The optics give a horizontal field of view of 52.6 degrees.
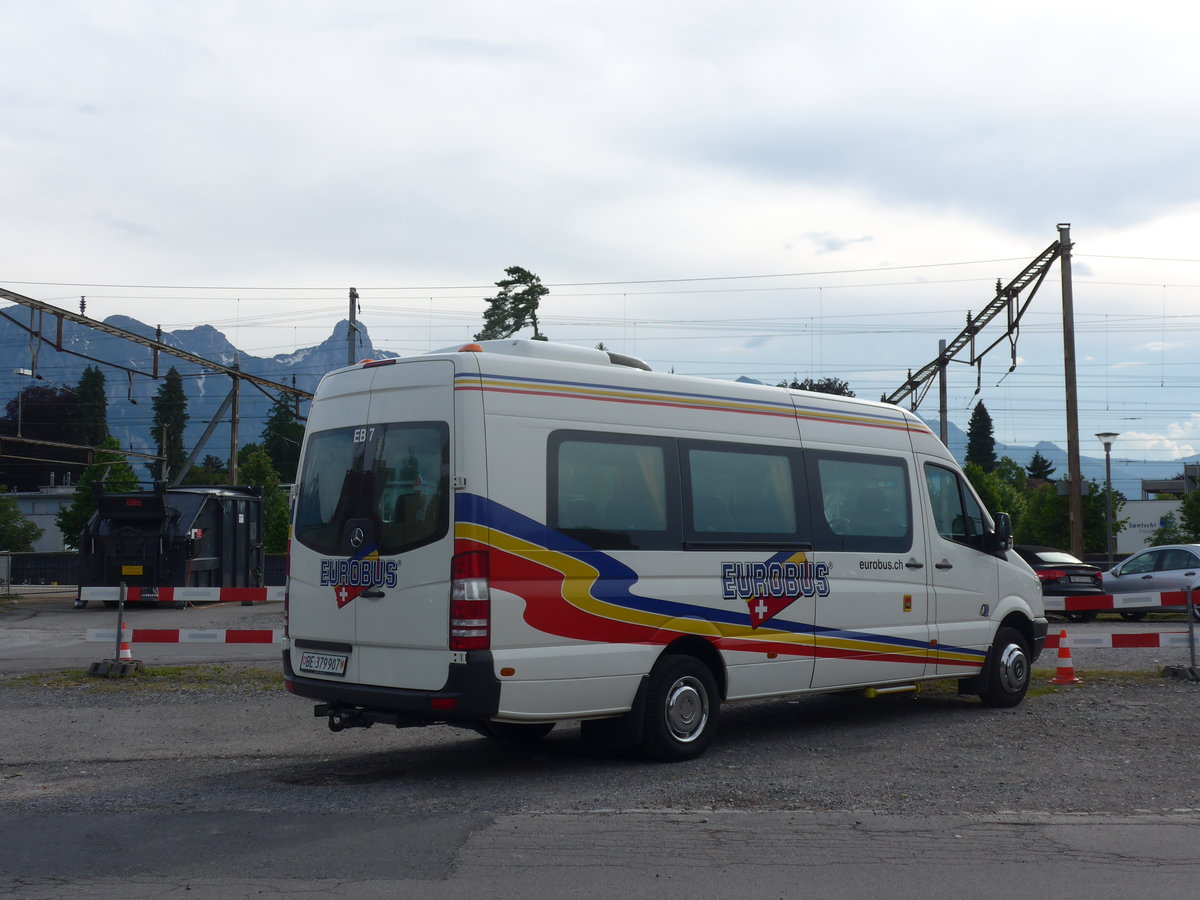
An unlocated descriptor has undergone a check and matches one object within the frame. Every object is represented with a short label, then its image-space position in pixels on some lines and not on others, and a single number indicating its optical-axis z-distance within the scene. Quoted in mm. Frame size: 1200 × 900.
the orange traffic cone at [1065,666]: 12805
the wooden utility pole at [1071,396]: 27967
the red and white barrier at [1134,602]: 13414
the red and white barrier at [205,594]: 13406
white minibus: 7406
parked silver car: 23266
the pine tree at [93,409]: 90562
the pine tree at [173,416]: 106812
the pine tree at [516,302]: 50156
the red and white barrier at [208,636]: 12633
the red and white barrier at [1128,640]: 12938
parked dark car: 24250
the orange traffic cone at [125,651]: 13375
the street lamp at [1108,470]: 39375
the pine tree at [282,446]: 97125
